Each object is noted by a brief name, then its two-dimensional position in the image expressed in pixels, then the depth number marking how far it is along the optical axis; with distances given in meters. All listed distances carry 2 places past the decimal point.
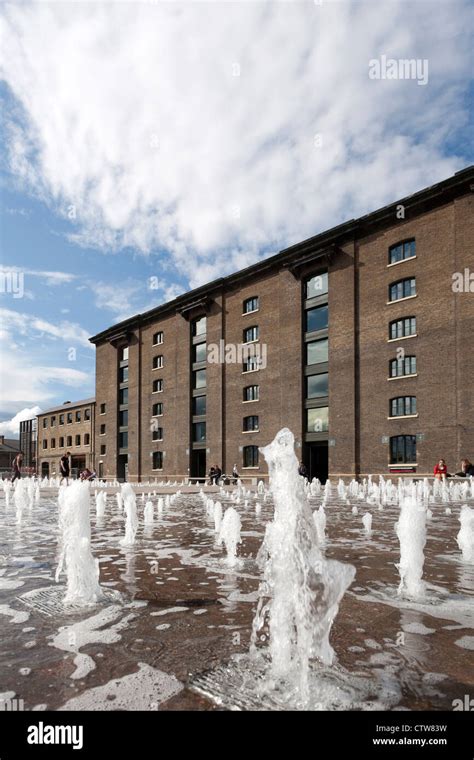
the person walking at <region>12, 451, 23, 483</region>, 20.88
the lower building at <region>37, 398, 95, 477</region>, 53.78
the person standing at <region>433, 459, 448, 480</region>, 21.95
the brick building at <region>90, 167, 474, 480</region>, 24.72
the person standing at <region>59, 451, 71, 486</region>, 19.64
